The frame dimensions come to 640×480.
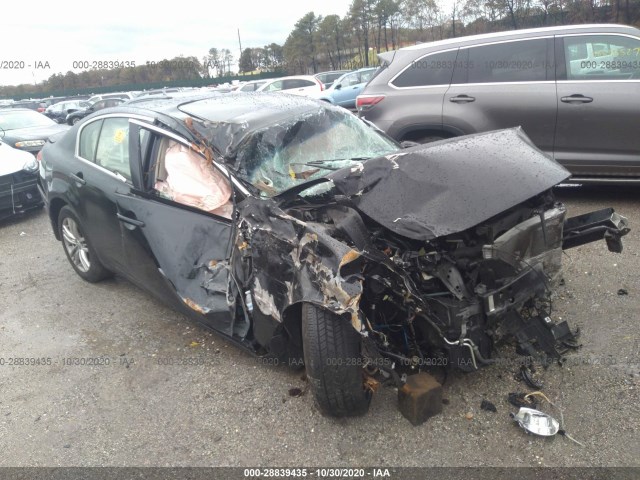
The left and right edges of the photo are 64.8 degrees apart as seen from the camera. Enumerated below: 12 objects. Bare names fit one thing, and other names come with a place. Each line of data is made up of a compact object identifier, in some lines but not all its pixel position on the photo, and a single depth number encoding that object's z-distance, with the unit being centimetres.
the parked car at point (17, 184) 667
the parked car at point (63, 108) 2683
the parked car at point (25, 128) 952
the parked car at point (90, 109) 2110
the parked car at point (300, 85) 1766
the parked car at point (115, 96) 2422
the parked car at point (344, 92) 1694
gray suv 506
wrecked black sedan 249
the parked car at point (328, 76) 2196
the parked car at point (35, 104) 3266
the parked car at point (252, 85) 2129
